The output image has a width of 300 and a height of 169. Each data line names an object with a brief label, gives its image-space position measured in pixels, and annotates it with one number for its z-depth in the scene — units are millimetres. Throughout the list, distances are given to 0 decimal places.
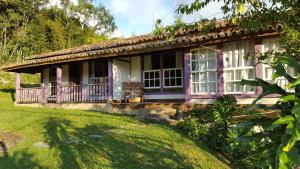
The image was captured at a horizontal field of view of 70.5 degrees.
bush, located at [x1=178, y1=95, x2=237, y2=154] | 5557
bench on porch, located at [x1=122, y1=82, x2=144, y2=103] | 9518
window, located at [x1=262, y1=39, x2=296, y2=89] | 7154
